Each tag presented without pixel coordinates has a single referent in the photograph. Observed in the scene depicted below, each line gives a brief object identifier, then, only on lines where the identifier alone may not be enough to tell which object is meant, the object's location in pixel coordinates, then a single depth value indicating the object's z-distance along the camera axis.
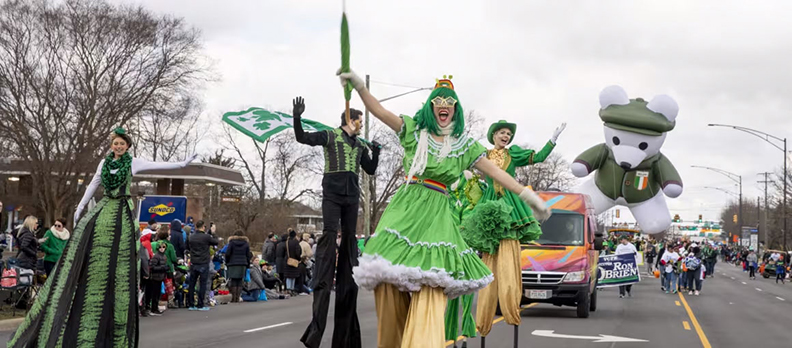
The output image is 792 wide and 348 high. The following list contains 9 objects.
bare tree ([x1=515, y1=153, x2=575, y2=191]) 71.97
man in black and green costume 7.68
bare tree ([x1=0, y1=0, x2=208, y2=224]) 34.50
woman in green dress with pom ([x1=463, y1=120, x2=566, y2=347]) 9.25
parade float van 15.35
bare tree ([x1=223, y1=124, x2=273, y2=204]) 61.94
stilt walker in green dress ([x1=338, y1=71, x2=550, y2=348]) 5.89
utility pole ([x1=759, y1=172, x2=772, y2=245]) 125.65
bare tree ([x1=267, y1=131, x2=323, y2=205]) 56.78
